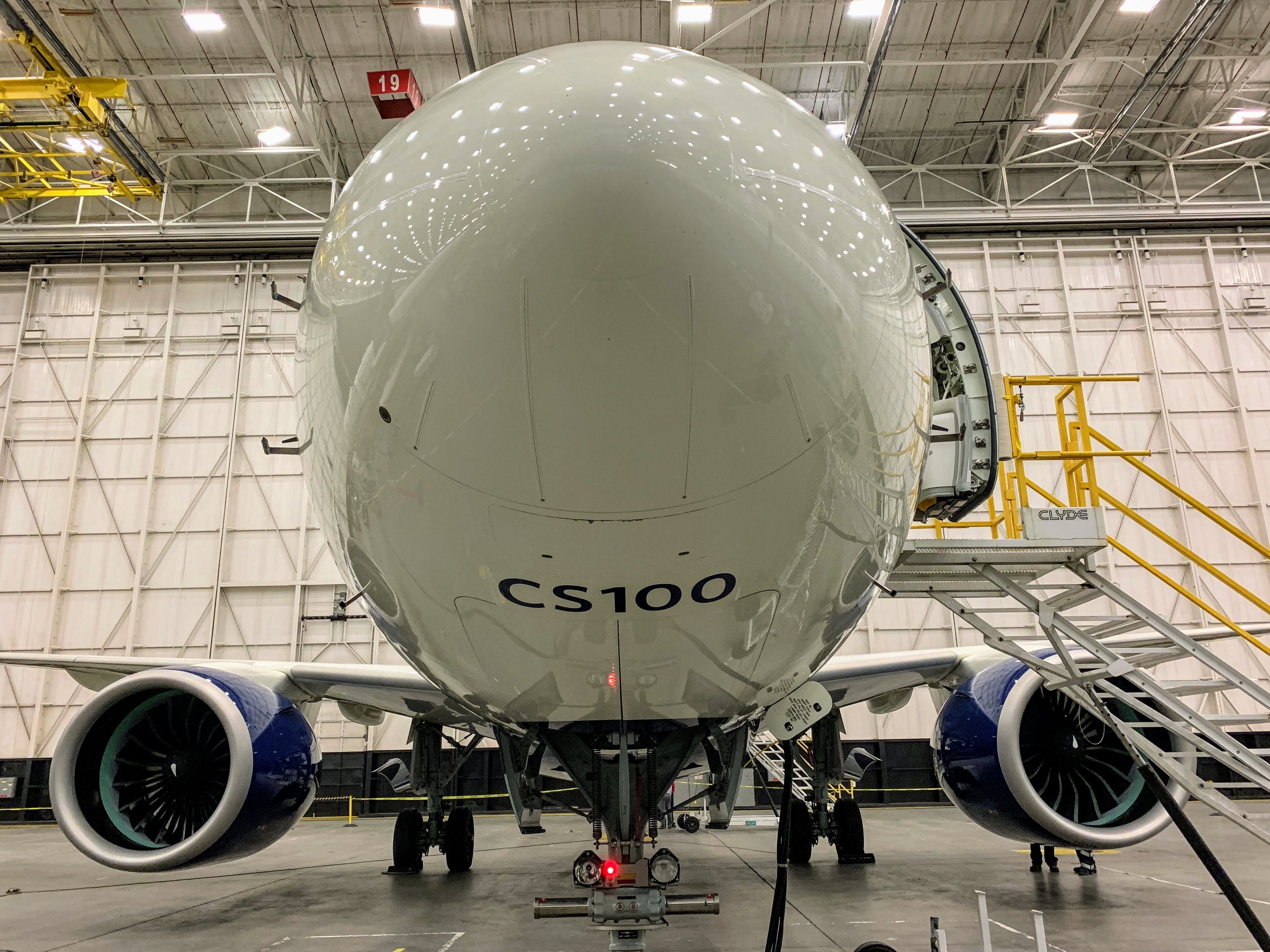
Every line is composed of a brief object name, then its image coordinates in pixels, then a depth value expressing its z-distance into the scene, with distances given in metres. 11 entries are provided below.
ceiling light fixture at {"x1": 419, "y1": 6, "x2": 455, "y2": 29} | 13.04
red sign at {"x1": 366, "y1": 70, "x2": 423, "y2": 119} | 13.23
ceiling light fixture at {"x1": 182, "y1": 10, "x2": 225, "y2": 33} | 13.68
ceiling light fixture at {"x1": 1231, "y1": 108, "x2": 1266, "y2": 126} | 18.06
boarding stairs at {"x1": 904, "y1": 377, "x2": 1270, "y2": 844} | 4.92
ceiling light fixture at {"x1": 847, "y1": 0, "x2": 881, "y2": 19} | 13.40
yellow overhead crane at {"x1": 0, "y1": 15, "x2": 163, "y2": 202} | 15.10
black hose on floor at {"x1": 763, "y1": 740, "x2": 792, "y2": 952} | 3.02
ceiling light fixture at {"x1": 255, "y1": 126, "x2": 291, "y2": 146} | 17.22
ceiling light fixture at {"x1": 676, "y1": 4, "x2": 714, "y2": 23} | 13.24
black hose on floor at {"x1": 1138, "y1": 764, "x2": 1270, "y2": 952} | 3.07
